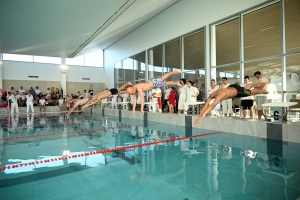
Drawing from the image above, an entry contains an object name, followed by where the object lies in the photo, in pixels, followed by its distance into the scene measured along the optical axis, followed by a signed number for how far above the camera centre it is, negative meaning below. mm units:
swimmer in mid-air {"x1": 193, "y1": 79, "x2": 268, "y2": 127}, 3570 +114
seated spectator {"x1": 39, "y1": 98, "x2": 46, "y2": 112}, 15227 -162
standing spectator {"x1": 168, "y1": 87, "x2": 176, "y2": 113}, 8953 +11
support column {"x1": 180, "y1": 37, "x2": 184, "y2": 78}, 10289 +2280
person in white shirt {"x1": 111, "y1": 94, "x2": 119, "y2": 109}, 14157 -2
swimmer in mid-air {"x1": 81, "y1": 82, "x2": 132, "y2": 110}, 5105 +134
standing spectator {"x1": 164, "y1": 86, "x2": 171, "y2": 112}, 9862 +84
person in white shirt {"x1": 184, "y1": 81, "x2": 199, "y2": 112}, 7852 +266
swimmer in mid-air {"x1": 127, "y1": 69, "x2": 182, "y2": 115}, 4921 +387
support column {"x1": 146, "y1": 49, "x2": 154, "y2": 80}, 12630 +2123
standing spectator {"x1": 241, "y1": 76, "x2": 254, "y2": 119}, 5902 -84
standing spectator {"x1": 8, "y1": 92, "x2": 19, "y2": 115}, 13384 -74
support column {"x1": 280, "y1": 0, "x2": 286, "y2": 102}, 6379 +1282
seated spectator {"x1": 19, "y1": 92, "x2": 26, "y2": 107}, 15512 +59
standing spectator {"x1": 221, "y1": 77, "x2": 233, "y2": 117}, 7051 -199
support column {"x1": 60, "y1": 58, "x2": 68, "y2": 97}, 17906 +1922
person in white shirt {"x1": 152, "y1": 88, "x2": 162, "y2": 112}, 9833 +249
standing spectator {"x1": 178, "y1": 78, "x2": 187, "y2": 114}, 8227 +125
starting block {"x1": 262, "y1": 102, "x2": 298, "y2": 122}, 4839 -270
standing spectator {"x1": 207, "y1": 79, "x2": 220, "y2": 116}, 7370 +455
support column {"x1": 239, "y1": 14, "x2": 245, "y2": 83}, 7579 +1854
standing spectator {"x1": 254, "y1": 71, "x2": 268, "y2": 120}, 5907 -29
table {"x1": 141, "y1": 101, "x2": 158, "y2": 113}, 9767 -274
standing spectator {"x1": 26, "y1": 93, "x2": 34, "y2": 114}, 14125 -14
